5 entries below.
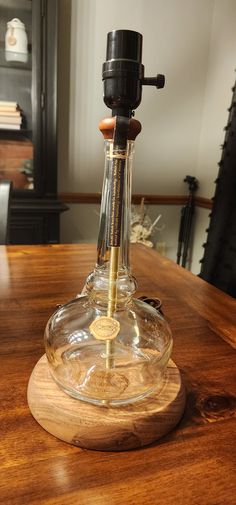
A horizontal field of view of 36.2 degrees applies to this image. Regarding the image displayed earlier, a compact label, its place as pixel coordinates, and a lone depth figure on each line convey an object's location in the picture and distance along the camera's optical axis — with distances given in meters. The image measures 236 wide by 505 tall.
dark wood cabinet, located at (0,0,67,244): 1.76
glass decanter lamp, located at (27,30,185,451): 0.33
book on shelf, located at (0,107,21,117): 1.91
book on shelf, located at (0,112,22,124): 1.92
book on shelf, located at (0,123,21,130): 1.94
